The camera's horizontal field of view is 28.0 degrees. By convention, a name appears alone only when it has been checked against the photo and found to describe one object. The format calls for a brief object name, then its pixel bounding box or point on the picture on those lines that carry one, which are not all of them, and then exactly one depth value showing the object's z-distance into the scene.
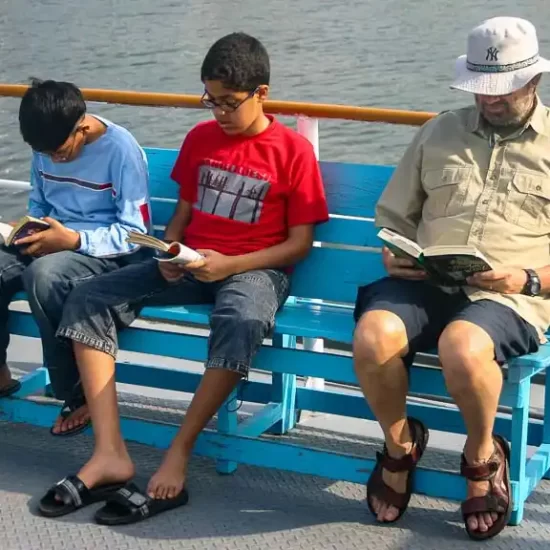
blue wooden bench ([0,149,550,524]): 2.96
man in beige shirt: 2.82
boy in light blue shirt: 3.34
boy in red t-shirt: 3.06
